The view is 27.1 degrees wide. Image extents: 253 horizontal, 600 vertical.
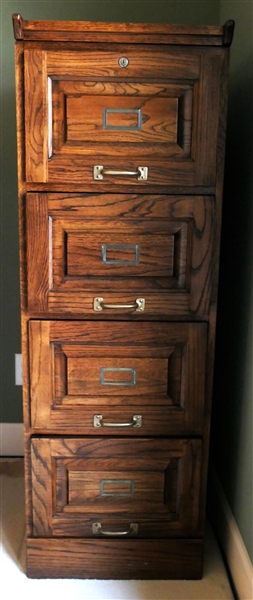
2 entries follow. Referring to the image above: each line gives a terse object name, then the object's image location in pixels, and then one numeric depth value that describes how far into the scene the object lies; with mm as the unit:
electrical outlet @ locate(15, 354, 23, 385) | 1793
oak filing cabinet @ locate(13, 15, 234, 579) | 1089
